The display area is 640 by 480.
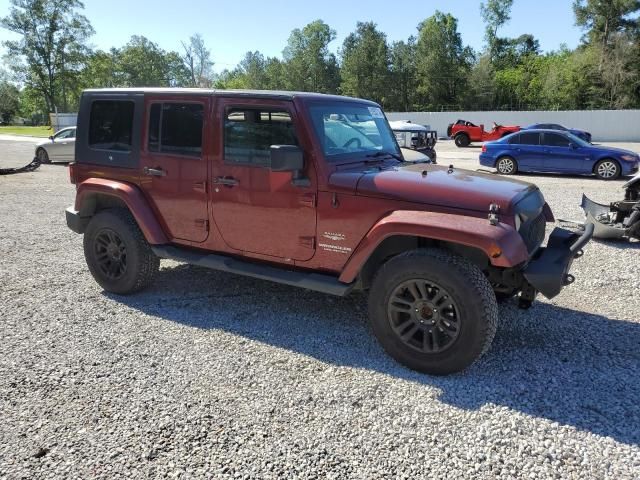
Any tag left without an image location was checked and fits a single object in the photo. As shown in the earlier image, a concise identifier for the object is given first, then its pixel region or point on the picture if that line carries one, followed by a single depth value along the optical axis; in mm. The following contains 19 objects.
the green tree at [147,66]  94438
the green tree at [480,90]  60688
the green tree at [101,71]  72100
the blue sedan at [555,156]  14102
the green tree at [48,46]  66125
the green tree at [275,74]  77500
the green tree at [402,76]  64125
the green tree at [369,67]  63125
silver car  19000
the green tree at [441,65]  60938
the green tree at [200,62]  71000
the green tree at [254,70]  86406
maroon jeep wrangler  3408
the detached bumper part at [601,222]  6969
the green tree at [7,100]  92750
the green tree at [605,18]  49125
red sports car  28375
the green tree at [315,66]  72125
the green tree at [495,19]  69312
